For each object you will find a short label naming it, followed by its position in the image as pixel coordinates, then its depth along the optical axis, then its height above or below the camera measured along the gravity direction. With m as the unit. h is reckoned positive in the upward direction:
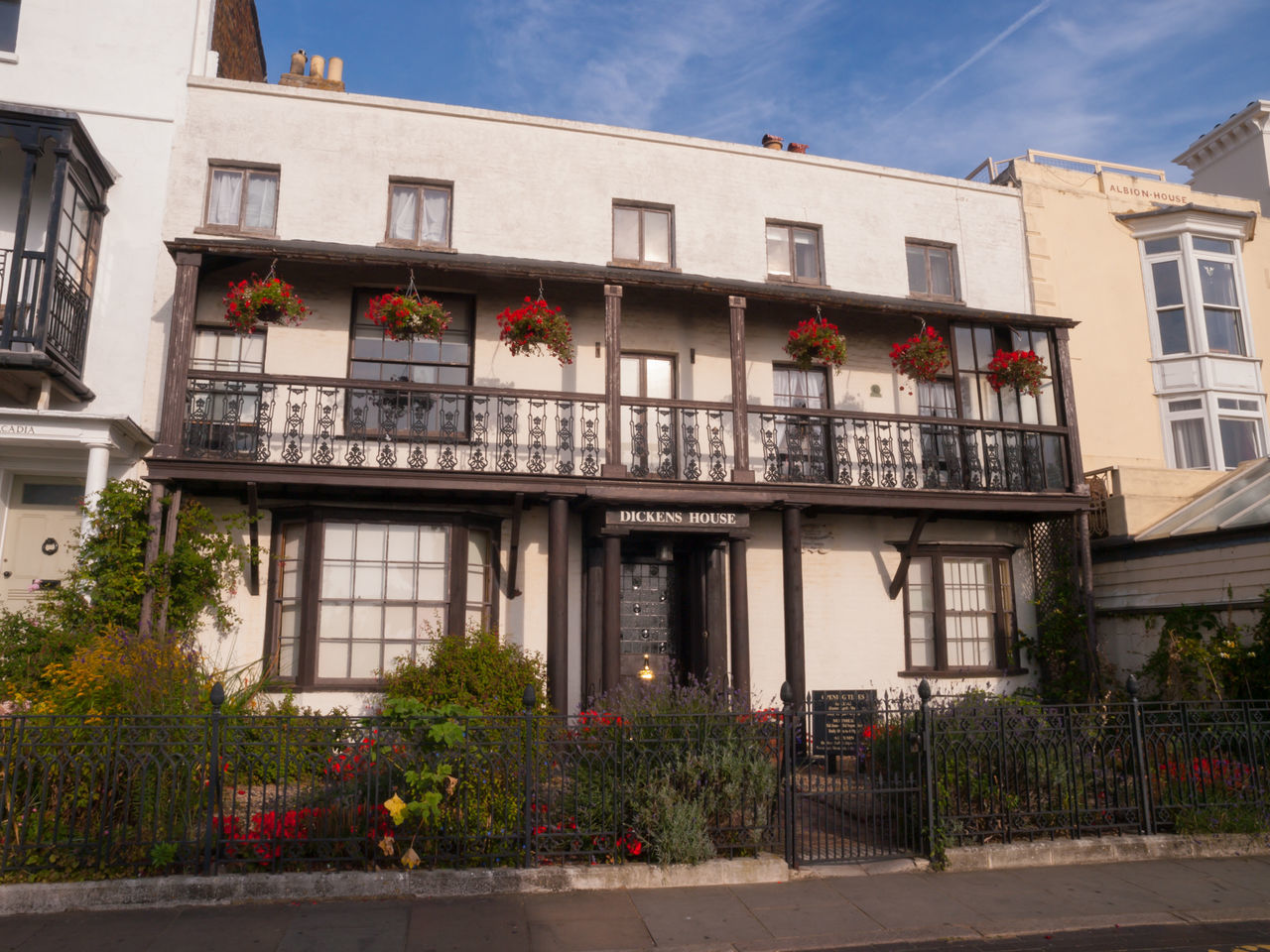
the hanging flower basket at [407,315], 10.70 +3.94
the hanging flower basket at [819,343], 11.96 +4.02
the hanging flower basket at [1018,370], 12.57 +3.85
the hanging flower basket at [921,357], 12.21 +3.91
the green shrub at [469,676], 10.23 -0.22
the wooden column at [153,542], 10.14 +1.28
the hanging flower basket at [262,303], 10.44 +3.98
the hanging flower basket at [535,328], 10.85 +3.84
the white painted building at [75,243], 10.14 +5.00
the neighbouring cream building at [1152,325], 14.12 +5.42
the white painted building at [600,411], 11.09 +3.10
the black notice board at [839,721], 9.33 -0.71
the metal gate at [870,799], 7.50 -1.22
